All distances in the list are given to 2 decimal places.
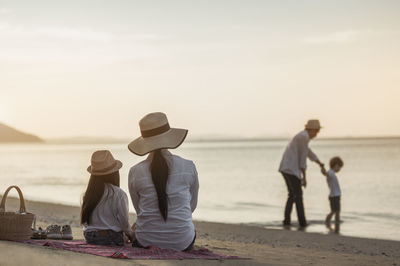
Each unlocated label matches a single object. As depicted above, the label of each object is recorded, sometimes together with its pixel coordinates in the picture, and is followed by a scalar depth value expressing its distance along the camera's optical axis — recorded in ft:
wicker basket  19.67
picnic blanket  18.57
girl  20.81
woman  19.17
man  38.70
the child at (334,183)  41.04
